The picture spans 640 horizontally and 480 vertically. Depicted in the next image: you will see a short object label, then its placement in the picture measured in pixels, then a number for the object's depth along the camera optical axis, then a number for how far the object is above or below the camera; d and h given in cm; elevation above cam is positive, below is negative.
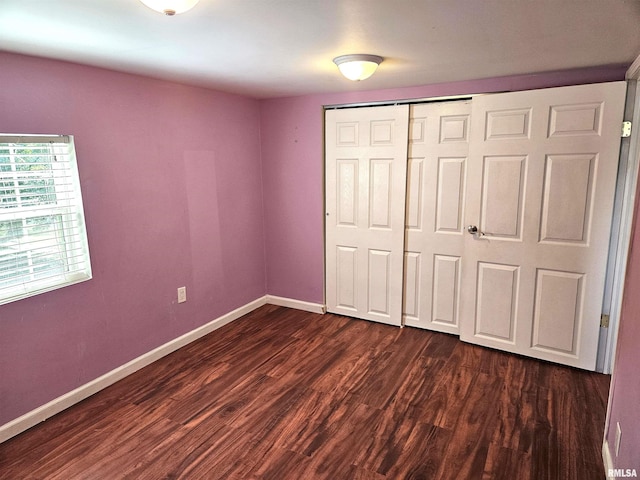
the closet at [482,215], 273 -29
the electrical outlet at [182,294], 329 -93
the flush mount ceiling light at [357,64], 227 +66
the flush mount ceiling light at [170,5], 128 +57
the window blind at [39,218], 220 -20
